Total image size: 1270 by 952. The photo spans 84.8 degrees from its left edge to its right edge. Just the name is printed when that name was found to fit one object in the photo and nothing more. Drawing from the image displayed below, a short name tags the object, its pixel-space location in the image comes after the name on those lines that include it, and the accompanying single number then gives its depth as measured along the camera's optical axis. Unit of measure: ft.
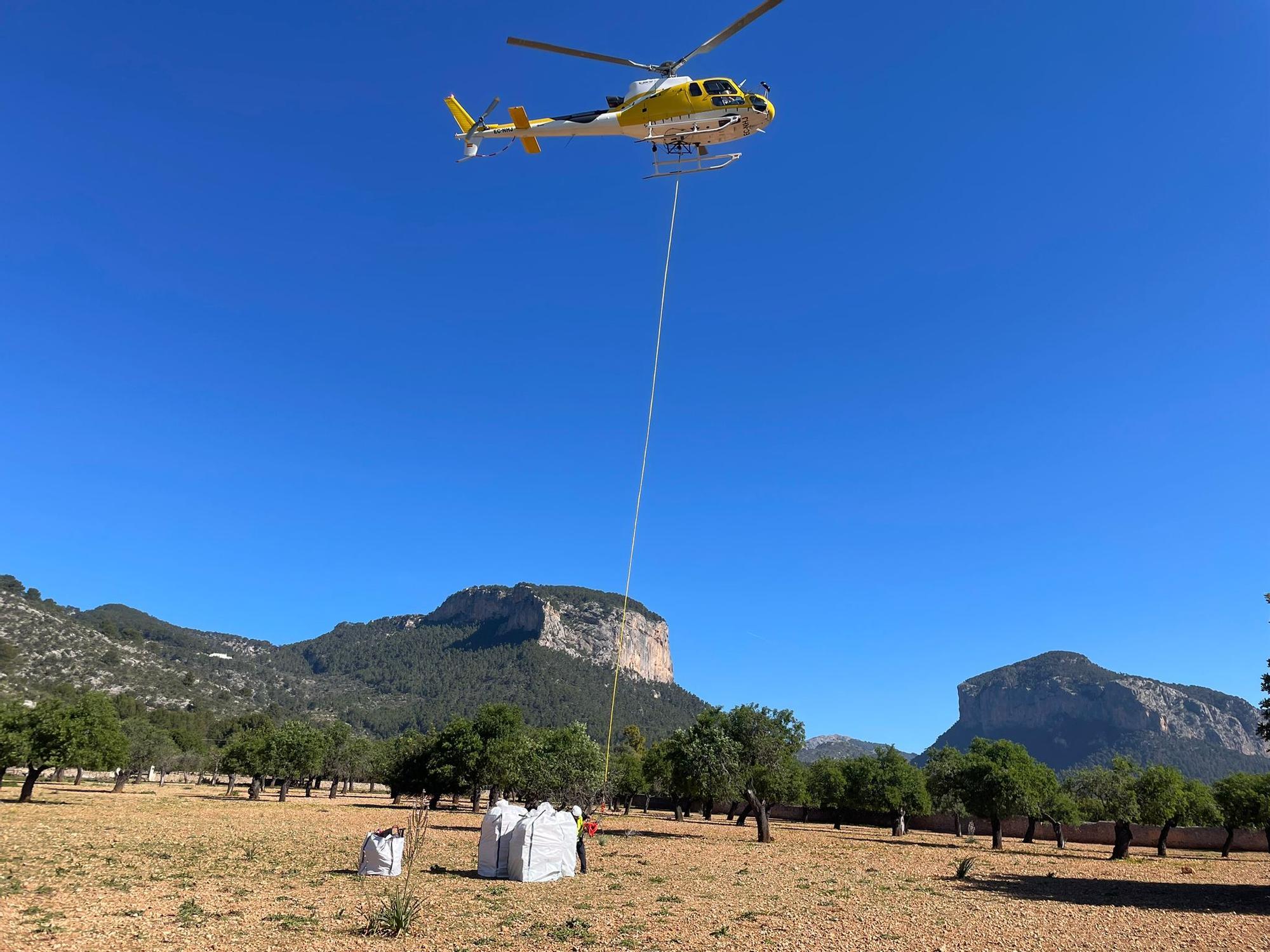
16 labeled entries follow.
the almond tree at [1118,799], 119.65
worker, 68.33
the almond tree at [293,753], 218.18
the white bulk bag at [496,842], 63.52
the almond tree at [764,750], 137.49
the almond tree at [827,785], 244.22
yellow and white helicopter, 66.80
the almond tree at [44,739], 141.59
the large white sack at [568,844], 65.87
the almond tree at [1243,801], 145.07
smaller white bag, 60.85
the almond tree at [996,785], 140.26
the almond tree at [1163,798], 151.53
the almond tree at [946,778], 153.17
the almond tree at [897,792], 210.59
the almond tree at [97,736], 148.25
